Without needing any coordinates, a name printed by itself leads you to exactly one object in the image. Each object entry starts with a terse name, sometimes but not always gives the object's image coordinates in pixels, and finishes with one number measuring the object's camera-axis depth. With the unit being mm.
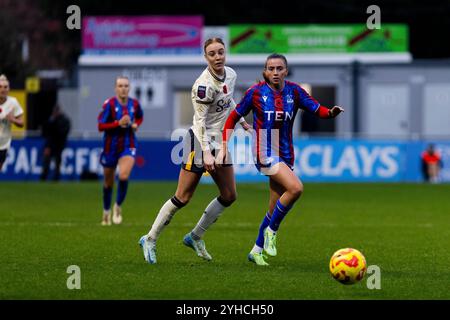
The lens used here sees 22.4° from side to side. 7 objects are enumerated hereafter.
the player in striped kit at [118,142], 17547
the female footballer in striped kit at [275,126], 11633
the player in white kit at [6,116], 17797
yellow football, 9797
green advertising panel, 39969
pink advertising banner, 40375
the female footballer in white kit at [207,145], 11328
